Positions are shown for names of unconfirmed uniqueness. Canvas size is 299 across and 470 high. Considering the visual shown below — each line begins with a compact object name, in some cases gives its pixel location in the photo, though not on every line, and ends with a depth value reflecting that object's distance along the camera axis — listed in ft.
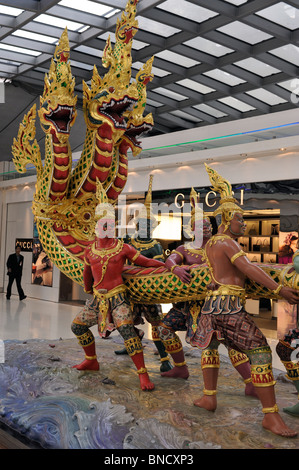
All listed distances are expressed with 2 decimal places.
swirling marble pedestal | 10.65
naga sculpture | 17.71
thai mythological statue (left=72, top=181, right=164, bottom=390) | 14.56
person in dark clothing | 43.98
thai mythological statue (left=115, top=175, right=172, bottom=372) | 18.01
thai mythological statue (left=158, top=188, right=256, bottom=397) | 14.38
